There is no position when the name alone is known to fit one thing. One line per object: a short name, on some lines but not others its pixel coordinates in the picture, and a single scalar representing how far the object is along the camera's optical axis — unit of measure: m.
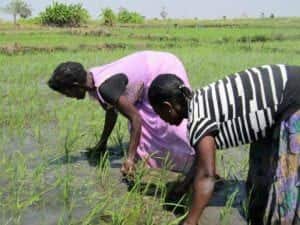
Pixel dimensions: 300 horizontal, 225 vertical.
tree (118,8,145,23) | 38.06
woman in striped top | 2.37
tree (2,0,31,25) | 47.35
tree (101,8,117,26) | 33.42
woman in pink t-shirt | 3.24
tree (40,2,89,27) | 31.84
